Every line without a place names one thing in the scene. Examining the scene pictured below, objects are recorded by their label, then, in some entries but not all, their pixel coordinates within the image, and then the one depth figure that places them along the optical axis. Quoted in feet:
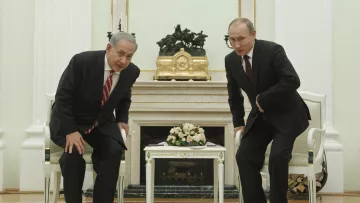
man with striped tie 11.36
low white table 14.14
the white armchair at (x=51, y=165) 12.98
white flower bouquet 14.39
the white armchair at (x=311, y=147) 12.44
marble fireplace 19.33
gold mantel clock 19.63
